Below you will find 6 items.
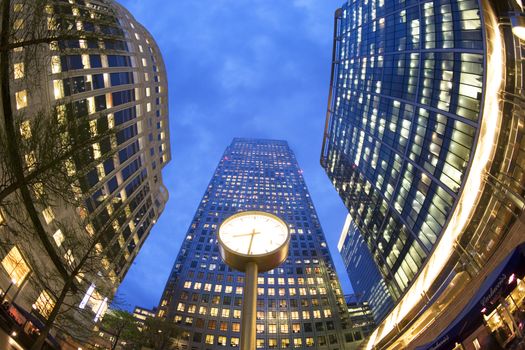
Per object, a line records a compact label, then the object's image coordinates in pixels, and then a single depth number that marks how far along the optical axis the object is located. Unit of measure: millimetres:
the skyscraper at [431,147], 16766
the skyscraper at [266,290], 49219
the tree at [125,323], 28784
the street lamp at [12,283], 14448
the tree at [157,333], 35528
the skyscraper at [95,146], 7918
